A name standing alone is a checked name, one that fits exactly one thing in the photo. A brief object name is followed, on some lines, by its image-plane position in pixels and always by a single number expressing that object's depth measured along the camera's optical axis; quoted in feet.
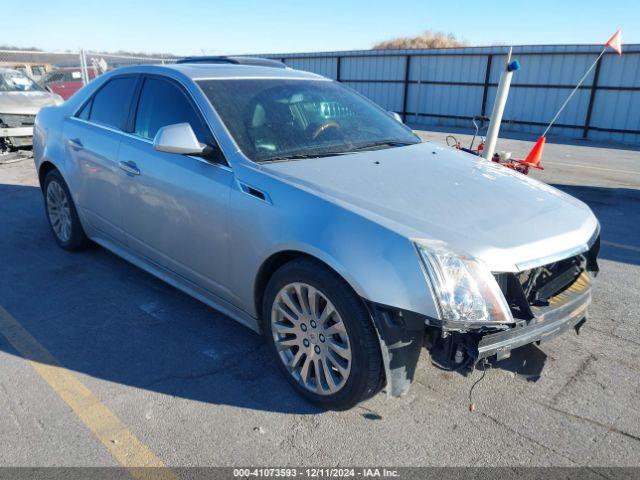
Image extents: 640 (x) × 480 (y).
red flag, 29.73
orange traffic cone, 26.66
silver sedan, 7.57
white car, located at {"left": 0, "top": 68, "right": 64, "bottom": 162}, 33.30
